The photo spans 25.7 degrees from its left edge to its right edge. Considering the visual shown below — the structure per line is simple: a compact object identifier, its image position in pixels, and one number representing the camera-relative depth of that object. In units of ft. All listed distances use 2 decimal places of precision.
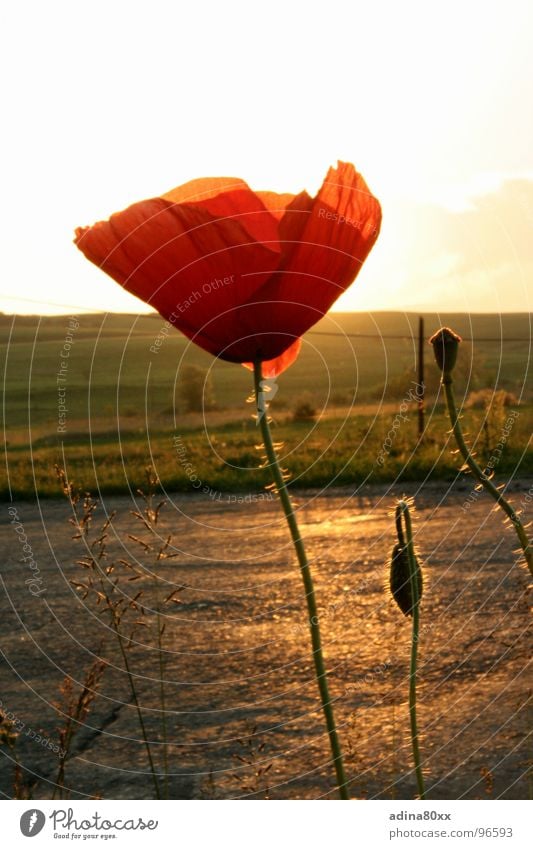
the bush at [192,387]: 54.29
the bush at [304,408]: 38.89
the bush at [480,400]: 38.23
